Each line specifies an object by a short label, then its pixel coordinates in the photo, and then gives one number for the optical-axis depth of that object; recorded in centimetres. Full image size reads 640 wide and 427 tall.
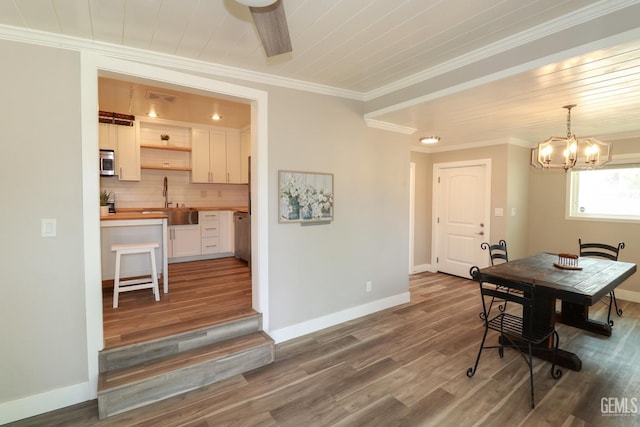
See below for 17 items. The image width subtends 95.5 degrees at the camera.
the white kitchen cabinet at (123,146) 492
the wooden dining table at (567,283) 240
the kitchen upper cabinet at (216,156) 571
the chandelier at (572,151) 298
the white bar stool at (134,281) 321
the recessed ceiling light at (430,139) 464
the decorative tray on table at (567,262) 304
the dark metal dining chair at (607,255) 364
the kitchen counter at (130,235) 352
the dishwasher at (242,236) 514
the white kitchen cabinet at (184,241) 533
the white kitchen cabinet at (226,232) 584
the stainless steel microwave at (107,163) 469
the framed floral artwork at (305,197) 304
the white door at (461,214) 524
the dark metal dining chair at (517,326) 233
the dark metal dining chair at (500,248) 395
